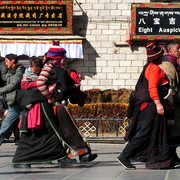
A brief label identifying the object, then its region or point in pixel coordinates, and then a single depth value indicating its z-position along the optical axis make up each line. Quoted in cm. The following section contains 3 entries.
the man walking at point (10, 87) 1187
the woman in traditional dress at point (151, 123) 984
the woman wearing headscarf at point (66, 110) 1039
